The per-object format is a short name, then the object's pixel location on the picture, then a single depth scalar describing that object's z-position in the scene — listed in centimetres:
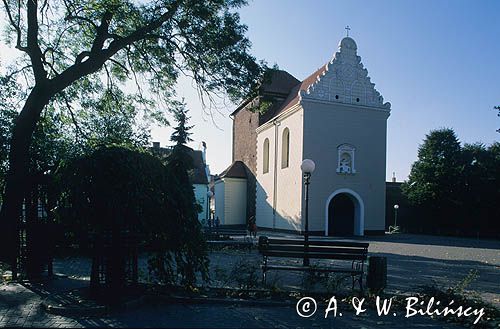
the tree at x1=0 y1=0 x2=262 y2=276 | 1211
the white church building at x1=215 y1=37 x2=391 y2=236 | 3275
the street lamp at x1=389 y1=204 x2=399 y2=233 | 4206
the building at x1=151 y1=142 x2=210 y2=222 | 5421
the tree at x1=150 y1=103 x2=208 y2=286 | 849
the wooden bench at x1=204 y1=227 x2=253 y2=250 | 2177
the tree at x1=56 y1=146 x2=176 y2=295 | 779
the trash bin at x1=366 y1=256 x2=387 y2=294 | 880
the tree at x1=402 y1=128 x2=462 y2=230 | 4053
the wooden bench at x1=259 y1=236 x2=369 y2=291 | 933
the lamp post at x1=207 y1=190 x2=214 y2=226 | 5268
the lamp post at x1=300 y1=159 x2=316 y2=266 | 1473
